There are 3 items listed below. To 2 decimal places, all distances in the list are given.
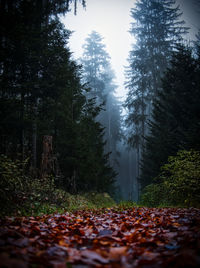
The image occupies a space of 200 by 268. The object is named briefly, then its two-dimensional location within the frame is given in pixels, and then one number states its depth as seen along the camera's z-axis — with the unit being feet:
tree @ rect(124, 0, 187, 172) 55.98
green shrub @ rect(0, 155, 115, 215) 10.81
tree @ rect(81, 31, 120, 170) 77.95
